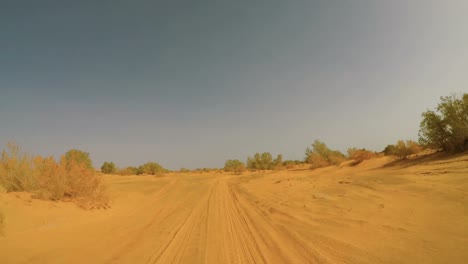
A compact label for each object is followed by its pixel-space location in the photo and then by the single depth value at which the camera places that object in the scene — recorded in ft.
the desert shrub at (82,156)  87.60
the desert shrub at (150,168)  176.51
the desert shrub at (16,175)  28.45
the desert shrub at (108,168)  184.27
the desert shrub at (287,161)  209.34
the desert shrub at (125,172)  161.68
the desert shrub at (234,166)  180.78
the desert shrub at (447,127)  44.47
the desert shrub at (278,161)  179.34
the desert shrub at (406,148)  58.49
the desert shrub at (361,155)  76.43
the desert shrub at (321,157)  95.66
